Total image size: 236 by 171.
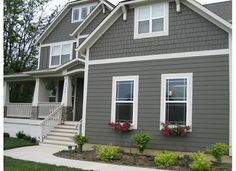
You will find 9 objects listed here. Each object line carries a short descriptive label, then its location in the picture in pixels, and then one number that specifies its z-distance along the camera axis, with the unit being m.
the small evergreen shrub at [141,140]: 10.30
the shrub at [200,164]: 8.15
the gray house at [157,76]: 9.87
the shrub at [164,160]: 8.94
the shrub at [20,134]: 15.95
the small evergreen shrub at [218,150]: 8.79
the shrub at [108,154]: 9.86
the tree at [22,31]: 26.16
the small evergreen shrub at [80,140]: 11.52
